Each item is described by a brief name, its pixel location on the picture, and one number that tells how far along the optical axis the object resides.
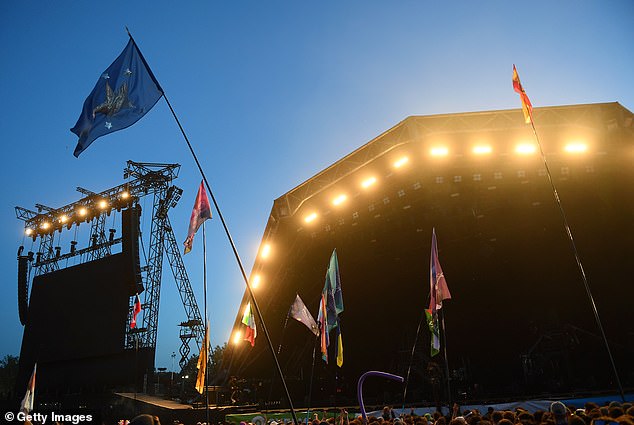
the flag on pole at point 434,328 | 11.52
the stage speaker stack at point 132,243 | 34.09
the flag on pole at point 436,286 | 11.02
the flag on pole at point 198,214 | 9.24
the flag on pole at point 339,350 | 12.39
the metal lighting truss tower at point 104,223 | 36.53
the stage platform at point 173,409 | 20.28
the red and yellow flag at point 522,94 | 11.78
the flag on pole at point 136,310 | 29.13
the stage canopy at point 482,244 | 19.09
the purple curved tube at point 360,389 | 4.83
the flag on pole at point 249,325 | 14.66
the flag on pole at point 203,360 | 13.57
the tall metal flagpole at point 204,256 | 8.46
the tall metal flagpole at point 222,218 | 5.18
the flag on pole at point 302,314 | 13.80
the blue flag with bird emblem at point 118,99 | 8.35
